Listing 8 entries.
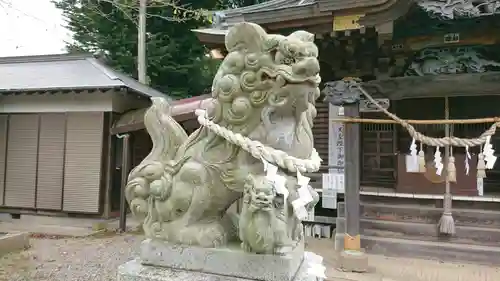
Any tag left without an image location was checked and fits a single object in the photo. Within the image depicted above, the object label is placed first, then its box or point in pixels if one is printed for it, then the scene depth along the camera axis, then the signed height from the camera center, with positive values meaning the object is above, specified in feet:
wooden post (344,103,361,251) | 18.67 -0.62
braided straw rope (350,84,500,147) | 15.51 +1.12
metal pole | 35.10 +11.73
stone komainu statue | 6.60 +0.36
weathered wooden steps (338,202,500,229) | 19.62 -2.73
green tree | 44.78 +14.50
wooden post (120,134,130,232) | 25.63 -1.00
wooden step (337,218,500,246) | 19.21 -3.65
